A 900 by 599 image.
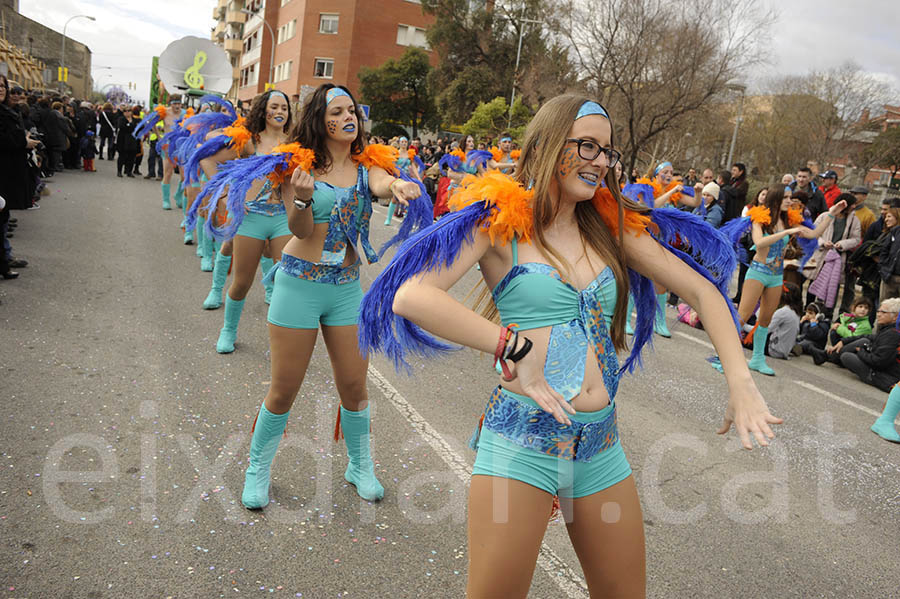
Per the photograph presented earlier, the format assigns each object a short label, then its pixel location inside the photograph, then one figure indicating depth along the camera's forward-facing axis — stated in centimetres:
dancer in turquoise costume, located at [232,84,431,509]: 349
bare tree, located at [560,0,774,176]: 1944
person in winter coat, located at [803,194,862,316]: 1021
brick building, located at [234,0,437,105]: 5019
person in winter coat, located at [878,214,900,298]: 924
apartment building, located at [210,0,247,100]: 7375
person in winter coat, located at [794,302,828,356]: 891
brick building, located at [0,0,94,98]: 5629
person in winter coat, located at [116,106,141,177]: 1939
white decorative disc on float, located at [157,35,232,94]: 2209
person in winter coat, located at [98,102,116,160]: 2346
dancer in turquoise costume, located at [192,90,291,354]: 583
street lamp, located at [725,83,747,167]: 1986
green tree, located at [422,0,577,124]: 3953
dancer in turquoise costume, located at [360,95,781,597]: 200
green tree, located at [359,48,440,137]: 4575
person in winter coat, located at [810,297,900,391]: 767
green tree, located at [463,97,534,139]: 2688
